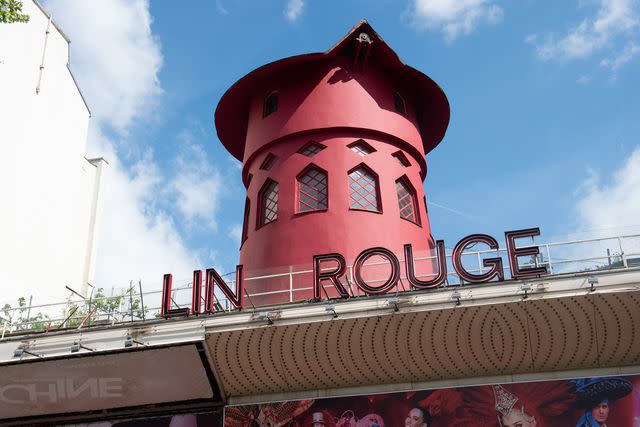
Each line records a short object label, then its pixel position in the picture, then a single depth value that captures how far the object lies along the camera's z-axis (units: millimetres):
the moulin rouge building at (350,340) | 10242
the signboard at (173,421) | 11695
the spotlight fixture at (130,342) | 11156
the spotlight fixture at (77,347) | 11312
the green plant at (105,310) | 11766
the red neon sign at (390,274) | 10305
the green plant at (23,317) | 12295
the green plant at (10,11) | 11227
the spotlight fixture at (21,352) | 11492
